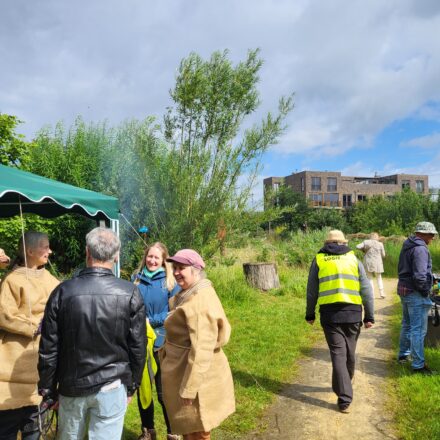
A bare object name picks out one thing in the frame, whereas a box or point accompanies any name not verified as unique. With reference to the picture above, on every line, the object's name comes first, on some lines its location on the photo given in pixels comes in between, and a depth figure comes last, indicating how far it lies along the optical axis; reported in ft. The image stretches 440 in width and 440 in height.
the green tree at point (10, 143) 22.10
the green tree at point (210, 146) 25.27
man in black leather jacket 7.34
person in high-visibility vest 13.38
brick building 238.07
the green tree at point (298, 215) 152.78
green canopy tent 11.18
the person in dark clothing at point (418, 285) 15.57
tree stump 35.83
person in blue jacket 11.94
